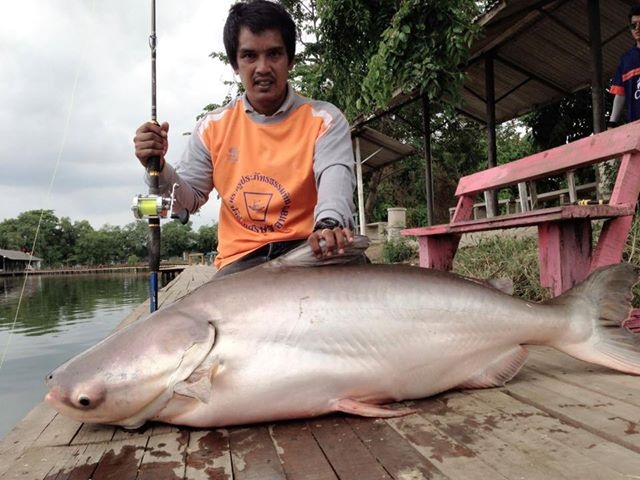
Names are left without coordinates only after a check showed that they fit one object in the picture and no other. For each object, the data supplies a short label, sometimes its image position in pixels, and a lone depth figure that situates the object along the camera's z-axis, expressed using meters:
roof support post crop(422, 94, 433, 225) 9.38
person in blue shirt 4.26
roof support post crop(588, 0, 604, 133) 6.02
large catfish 1.60
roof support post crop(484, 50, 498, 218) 8.23
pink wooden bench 2.59
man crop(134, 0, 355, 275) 2.57
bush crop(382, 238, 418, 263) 10.25
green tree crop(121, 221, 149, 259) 84.00
